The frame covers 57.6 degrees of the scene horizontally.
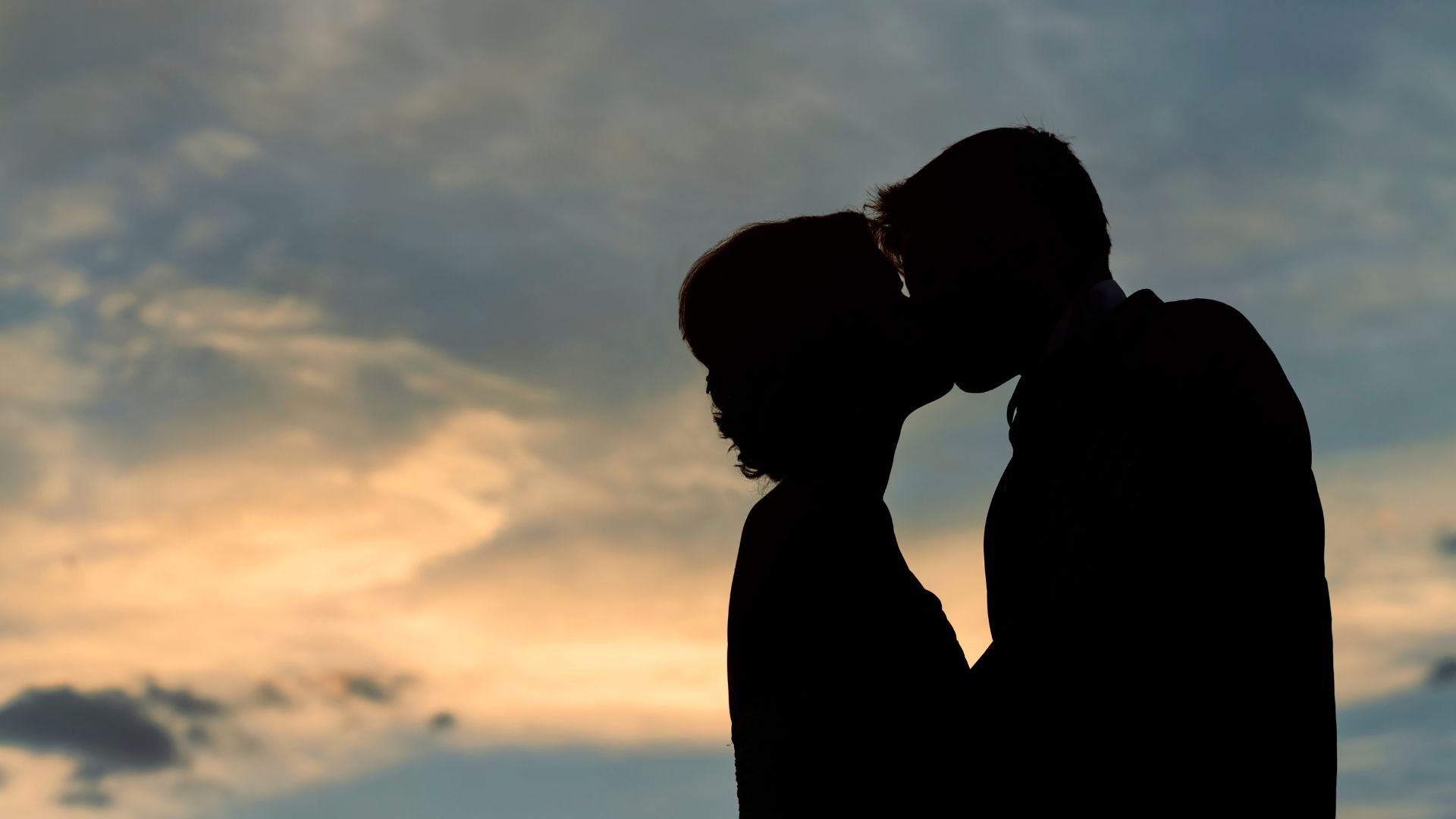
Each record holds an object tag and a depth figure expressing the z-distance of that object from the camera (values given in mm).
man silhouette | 4242
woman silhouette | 5195
